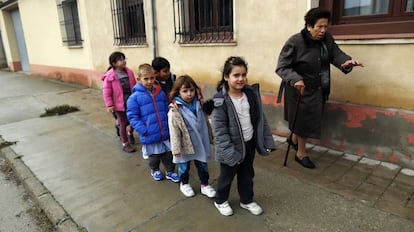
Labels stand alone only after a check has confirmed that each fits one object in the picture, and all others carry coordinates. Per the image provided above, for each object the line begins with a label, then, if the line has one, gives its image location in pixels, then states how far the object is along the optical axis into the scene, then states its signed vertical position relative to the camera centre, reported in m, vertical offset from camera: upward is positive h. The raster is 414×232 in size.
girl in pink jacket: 3.92 -0.63
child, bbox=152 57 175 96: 3.11 -0.37
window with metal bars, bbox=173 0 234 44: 4.92 +0.26
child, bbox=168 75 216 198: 2.62 -0.79
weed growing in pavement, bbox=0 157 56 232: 2.69 -1.61
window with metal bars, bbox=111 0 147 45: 6.87 +0.39
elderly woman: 2.99 -0.36
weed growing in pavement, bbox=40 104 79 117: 6.26 -1.41
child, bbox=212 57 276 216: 2.31 -0.74
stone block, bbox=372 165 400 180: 3.04 -1.43
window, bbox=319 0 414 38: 3.04 +0.13
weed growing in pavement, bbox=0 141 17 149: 4.58 -1.49
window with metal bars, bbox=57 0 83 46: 9.48 +0.59
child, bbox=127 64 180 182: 3.00 -0.74
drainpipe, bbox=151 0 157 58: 6.03 +0.07
